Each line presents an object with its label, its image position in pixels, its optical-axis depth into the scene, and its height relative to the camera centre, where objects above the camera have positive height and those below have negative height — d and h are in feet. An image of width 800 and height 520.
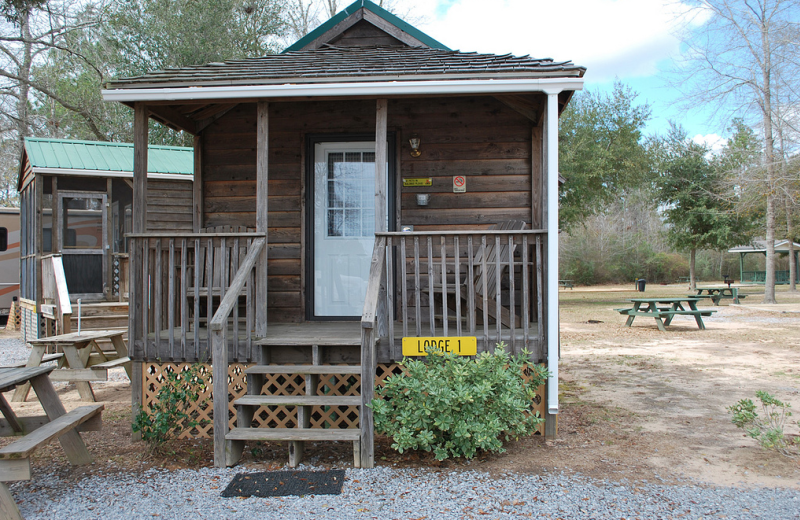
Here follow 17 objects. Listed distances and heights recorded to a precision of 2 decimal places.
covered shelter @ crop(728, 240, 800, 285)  104.79 -2.06
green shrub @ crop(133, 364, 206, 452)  13.43 -3.51
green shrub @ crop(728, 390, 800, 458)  12.96 -3.84
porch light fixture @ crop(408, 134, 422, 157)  19.70 +4.03
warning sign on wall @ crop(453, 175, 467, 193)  20.13 +2.69
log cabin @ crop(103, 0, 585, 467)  14.80 +1.84
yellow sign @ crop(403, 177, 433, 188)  20.15 +2.80
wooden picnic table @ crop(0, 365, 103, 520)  9.94 -3.35
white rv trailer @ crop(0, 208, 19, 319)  45.65 +0.71
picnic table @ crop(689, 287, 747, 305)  61.86 -3.54
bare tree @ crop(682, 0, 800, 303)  55.83 +20.30
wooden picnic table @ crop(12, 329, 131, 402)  19.63 -3.38
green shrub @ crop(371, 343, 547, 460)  12.36 -3.14
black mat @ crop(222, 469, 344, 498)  11.42 -4.49
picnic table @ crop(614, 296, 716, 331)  39.45 -3.44
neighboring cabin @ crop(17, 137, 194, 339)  33.86 +3.48
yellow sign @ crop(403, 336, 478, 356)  14.57 -2.06
